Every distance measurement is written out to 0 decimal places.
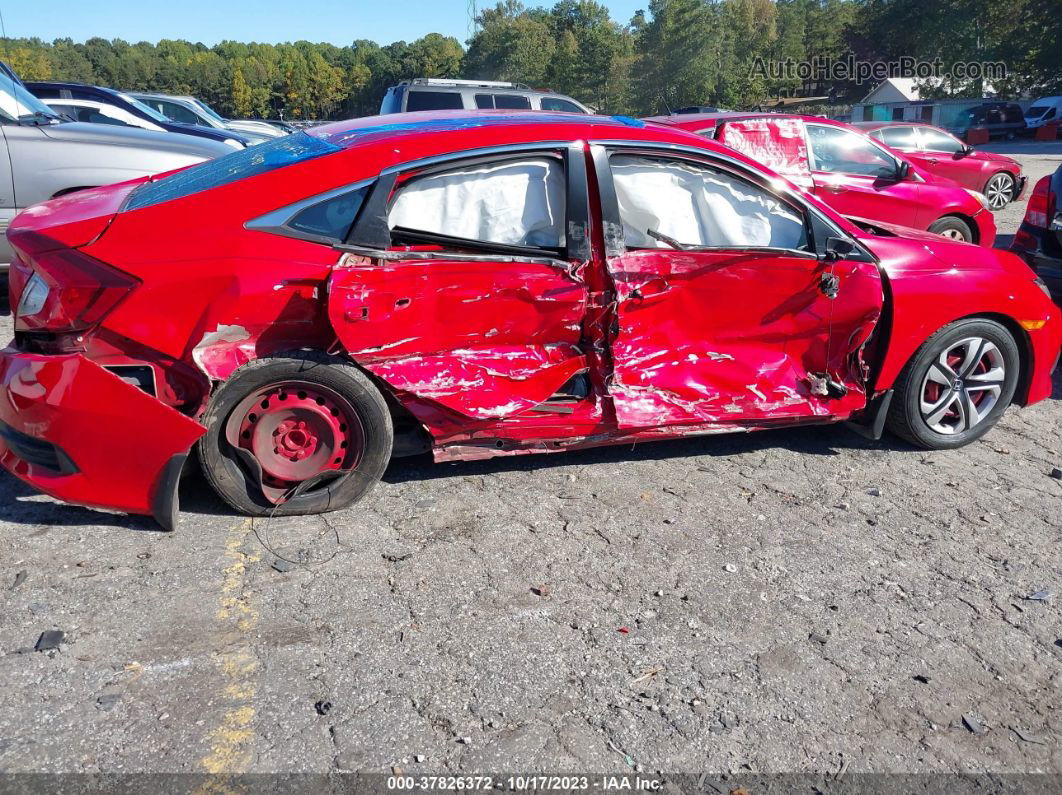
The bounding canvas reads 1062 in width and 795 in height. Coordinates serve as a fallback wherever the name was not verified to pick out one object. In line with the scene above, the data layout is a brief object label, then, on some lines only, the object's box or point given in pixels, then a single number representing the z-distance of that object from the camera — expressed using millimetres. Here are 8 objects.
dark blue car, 13547
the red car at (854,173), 8758
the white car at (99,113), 12758
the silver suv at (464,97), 13656
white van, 37312
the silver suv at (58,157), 6480
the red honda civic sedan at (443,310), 3492
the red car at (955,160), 13695
